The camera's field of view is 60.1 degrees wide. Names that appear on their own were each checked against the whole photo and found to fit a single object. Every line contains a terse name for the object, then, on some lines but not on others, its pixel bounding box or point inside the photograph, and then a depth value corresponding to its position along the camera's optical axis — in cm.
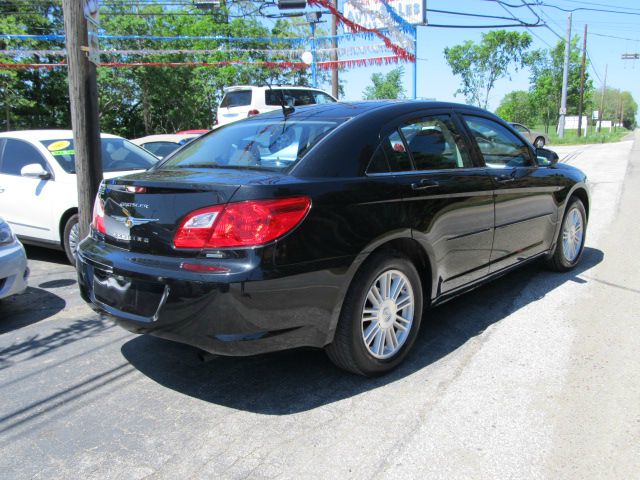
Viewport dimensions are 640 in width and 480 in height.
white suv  1432
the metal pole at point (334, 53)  1747
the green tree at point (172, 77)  2772
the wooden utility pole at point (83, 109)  536
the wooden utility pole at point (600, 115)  8245
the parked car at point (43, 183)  620
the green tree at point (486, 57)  4459
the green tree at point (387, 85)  7238
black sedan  283
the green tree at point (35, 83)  2561
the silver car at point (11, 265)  460
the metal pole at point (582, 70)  4553
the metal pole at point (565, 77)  3381
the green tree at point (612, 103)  12346
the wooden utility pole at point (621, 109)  12908
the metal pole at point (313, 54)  1730
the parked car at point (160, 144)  1149
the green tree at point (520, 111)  5100
